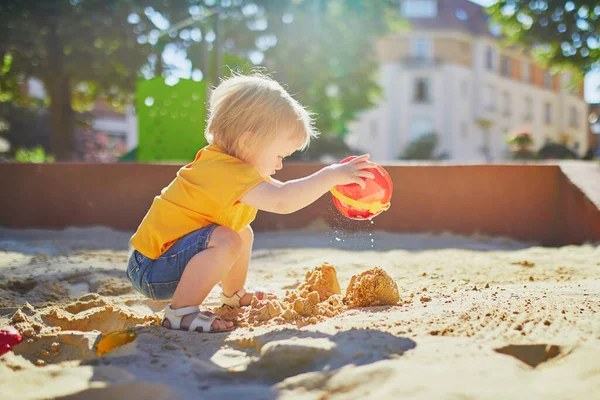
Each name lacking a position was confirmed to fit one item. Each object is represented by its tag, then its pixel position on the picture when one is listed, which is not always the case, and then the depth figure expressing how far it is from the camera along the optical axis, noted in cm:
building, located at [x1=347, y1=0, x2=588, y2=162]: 2725
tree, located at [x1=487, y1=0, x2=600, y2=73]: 1016
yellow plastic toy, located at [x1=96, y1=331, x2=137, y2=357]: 185
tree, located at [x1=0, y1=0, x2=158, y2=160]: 1195
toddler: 206
